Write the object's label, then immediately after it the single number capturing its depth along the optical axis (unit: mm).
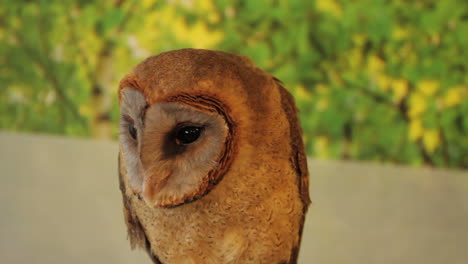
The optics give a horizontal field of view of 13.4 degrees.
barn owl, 972
